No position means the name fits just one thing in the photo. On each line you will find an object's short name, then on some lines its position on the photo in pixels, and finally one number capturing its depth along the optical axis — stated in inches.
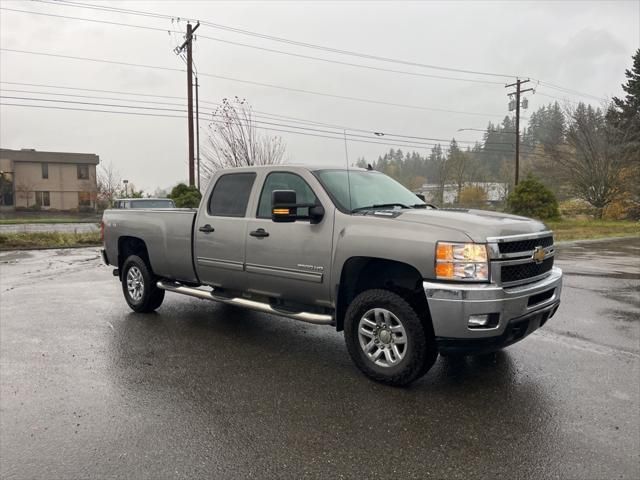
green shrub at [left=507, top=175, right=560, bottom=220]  1033.5
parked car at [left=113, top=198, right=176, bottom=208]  586.6
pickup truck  148.3
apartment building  1967.3
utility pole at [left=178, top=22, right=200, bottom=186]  847.7
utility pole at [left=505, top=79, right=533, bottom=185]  1441.9
